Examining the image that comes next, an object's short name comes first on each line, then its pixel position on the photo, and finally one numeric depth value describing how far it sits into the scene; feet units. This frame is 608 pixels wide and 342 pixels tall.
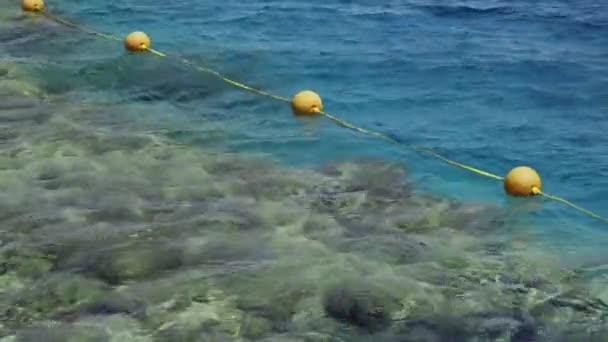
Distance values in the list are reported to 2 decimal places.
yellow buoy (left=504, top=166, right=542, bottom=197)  30.94
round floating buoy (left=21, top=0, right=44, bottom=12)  54.13
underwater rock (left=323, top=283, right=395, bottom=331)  23.07
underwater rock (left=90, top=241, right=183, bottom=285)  24.72
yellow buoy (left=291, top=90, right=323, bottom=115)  38.73
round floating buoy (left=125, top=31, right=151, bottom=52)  46.83
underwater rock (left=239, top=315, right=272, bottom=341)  22.16
